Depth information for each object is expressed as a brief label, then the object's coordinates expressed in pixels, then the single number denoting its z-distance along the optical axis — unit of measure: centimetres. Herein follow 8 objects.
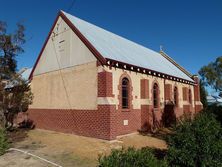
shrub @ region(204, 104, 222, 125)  1611
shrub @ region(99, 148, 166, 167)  546
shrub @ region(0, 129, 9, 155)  1106
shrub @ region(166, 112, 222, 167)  703
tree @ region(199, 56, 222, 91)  5147
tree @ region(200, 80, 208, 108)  3497
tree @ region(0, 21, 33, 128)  1602
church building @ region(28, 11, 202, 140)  1434
